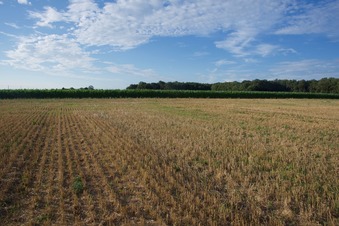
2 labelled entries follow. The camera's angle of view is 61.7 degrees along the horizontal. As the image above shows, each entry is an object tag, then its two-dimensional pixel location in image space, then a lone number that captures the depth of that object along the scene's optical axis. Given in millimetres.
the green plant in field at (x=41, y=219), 5228
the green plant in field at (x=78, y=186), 6623
